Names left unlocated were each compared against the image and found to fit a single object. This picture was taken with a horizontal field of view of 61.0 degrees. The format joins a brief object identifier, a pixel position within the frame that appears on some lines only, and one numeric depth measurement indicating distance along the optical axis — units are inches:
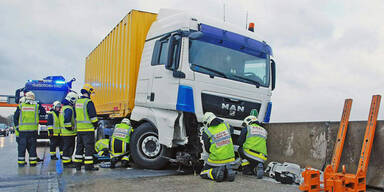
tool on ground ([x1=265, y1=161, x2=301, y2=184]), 205.0
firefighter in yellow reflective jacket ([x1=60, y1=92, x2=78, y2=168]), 281.0
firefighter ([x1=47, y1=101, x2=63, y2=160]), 331.0
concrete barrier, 187.9
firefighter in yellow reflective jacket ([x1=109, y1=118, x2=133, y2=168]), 275.1
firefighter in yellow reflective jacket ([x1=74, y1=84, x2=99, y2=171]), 262.1
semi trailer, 233.3
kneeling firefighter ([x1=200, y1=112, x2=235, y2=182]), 217.5
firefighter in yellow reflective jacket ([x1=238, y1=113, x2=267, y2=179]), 235.8
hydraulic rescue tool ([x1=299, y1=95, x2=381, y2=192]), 162.9
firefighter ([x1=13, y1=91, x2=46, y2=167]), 290.2
